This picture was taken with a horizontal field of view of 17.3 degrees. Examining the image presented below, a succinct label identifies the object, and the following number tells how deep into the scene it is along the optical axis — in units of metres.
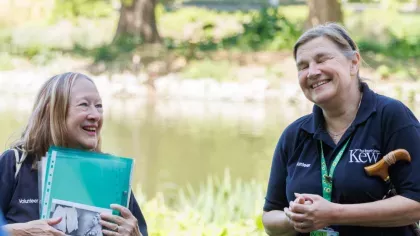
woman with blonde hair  4.92
